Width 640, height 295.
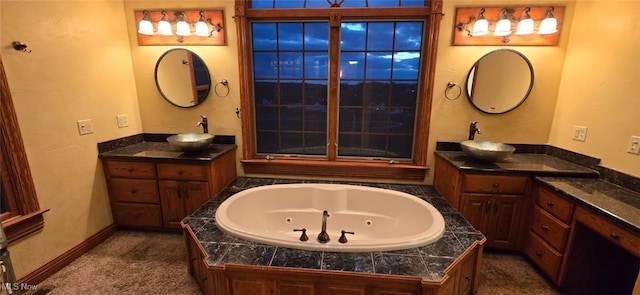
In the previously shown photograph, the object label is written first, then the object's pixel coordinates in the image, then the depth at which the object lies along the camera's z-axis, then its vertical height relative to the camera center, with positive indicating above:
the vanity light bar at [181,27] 2.53 +0.64
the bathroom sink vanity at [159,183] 2.44 -0.83
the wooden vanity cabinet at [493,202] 2.18 -0.88
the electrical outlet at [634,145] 1.80 -0.33
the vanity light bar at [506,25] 2.25 +0.61
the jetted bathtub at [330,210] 2.33 -1.06
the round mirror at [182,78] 2.71 +0.17
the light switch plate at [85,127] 2.24 -0.28
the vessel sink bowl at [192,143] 2.48 -0.45
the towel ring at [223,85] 2.70 +0.09
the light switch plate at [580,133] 2.20 -0.30
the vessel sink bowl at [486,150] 2.21 -0.47
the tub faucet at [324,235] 2.07 -1.09
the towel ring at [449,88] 2.50 +0.07
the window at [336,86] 2.53 +0.10
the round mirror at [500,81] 2.44 +0.15
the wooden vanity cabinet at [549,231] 1.84 -0.99
